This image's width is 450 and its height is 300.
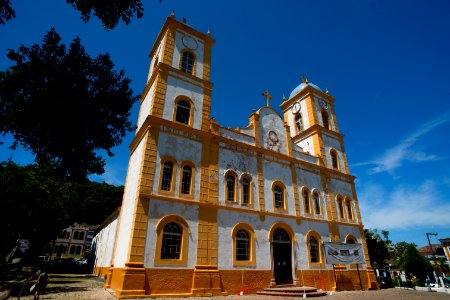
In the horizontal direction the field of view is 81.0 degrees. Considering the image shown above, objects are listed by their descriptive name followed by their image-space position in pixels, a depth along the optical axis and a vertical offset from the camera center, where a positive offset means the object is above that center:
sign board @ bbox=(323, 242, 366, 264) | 17.58 +0.94
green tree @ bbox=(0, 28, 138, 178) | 17.11 +10.19
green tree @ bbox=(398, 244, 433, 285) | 23.95 +0.42
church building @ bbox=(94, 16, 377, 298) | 12.72 +3.70
